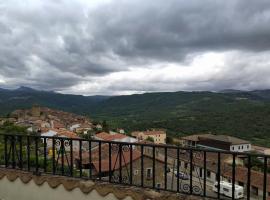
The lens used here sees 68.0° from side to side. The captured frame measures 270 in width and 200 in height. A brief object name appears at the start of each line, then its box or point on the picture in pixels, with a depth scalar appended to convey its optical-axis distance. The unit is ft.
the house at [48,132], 71.52
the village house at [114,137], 67.22
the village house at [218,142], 85.84
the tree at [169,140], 101.56
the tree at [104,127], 117.50
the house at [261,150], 79.83
